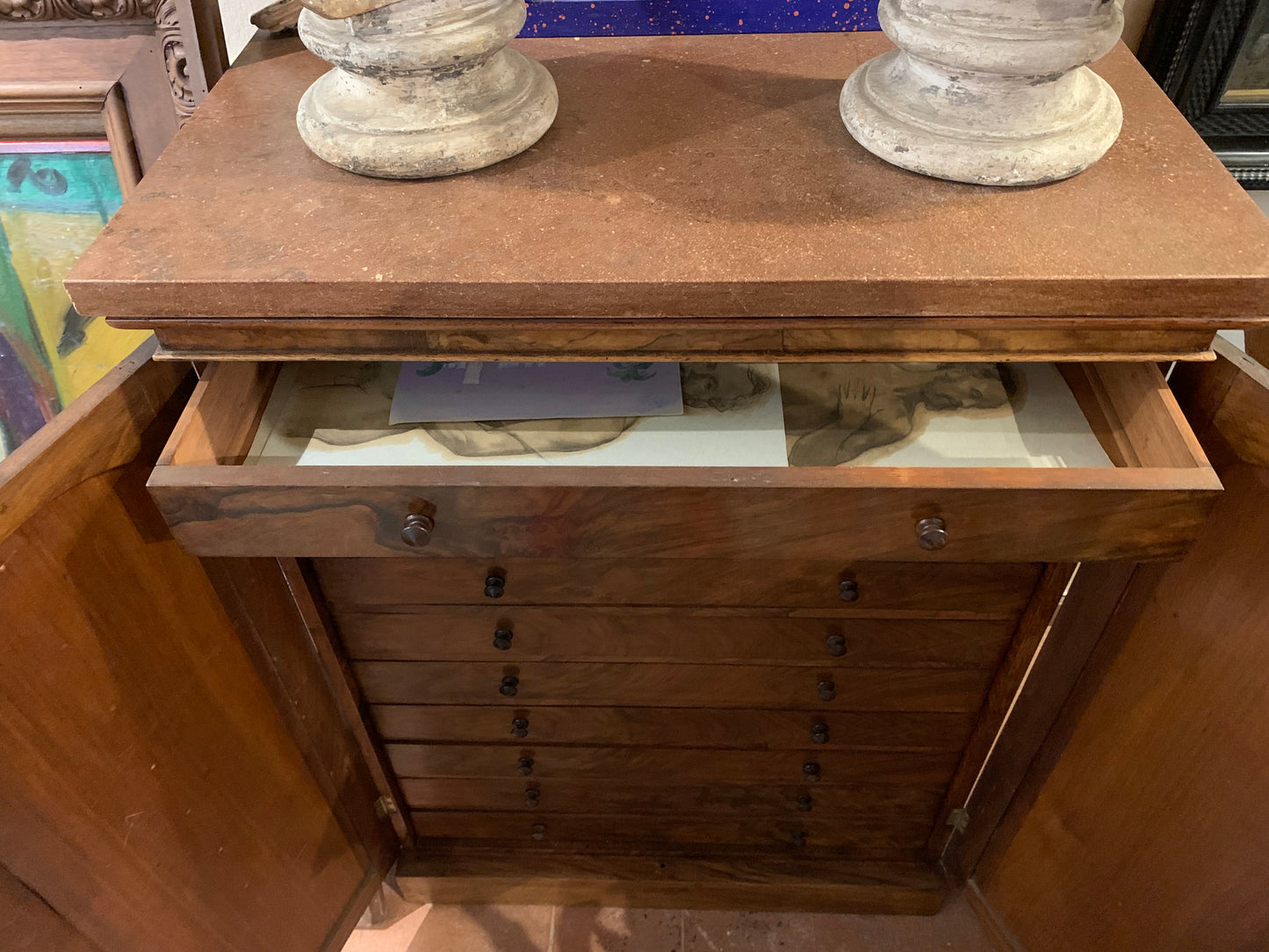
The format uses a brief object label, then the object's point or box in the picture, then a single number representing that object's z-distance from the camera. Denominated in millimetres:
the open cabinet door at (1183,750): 732
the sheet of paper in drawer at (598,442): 798
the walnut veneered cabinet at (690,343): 669
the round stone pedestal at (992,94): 665
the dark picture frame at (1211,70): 969
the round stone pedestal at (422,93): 696
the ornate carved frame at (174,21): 988
